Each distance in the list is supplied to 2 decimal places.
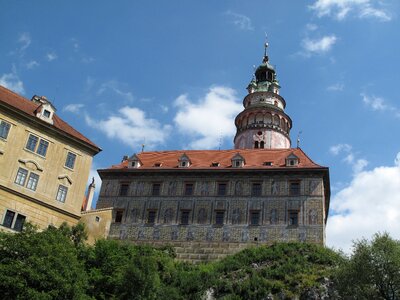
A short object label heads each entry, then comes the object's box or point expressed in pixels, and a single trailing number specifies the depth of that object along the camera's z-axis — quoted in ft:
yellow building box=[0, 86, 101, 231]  104.06
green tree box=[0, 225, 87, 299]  71.05
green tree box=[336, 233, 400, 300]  80.84
